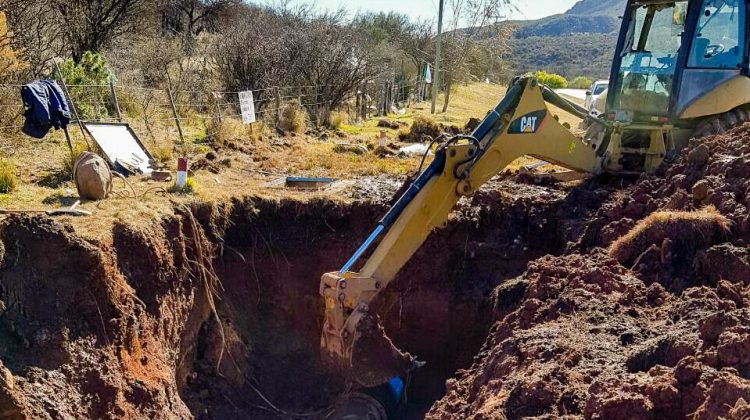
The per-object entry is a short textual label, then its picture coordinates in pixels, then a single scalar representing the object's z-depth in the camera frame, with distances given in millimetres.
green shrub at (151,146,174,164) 11125
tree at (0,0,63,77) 13648
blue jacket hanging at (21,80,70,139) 9289
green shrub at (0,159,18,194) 8469
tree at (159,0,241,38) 28083
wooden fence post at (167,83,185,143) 12828
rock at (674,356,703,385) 3848
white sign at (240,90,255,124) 13727
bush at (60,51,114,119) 12961
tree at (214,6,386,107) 17719
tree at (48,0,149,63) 17094
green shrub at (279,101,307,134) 15758
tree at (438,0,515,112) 28109
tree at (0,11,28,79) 11708
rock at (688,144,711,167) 7031
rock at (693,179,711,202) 6326
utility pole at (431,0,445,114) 24669
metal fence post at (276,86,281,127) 16109
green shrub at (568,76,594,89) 48050
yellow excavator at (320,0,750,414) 6691
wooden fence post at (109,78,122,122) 12312
